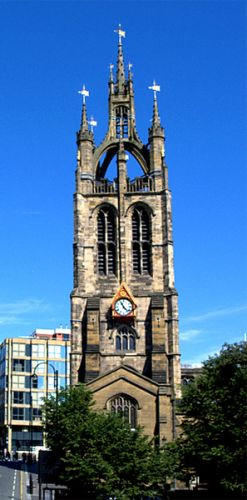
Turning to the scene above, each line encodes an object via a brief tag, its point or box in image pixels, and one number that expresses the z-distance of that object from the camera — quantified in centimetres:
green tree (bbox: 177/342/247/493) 4109
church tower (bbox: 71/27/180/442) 6291
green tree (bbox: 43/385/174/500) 4281
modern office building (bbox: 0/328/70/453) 11476
